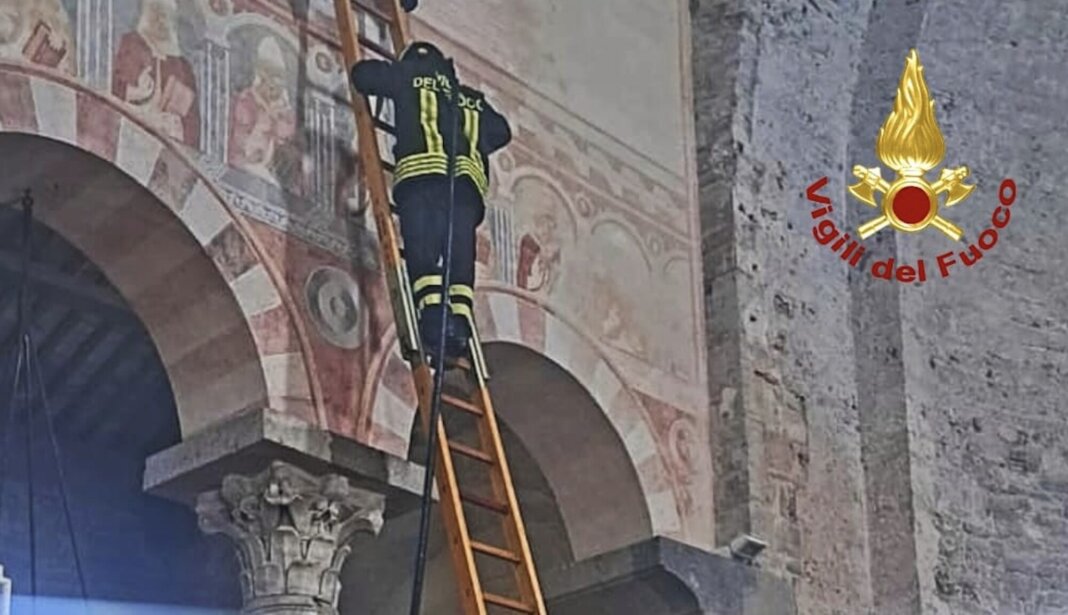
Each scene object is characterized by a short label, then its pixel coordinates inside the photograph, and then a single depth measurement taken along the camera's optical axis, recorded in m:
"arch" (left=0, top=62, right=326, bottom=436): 6.50
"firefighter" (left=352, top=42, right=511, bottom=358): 6.75
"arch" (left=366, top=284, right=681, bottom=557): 7.90
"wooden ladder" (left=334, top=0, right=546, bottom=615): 6.36
